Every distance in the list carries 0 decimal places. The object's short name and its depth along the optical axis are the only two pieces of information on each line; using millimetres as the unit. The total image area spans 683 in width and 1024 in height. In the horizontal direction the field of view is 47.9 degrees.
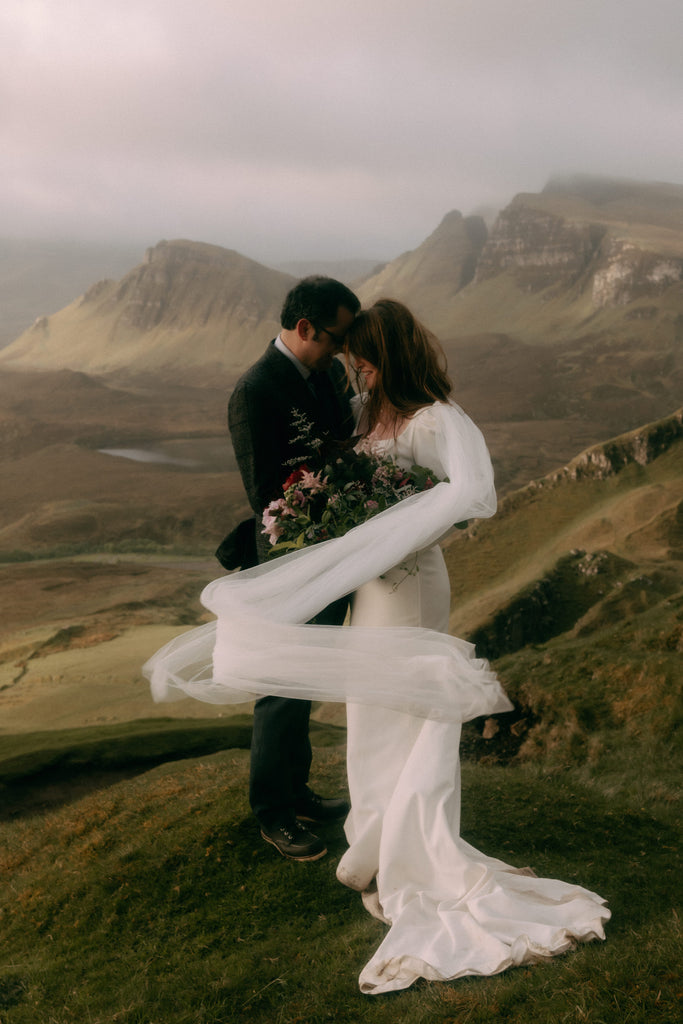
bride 3211
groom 3707
